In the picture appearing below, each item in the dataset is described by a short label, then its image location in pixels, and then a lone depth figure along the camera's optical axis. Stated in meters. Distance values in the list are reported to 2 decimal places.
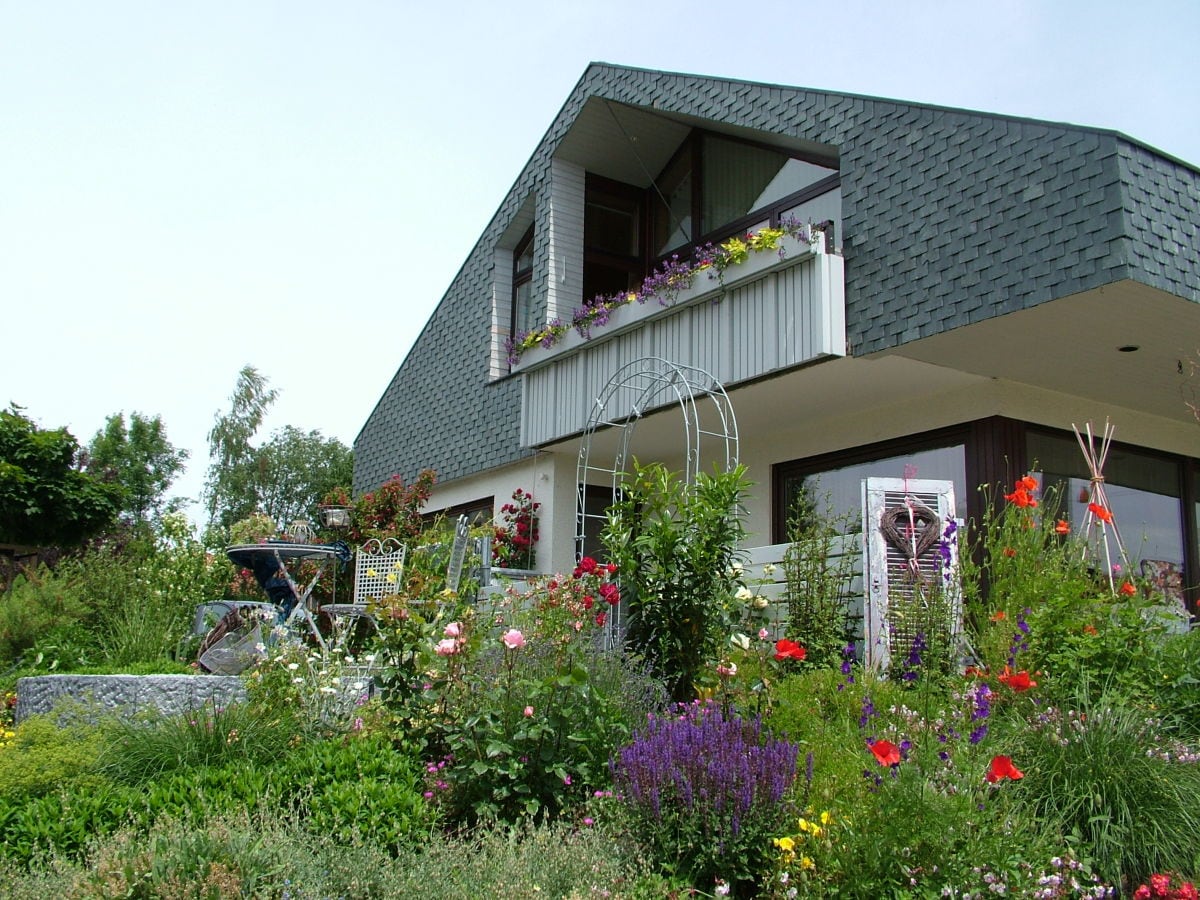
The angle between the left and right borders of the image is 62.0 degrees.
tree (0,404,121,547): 11.48
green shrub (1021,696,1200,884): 3.43
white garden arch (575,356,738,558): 8.75
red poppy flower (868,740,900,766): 2.94
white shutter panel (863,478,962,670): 6.37
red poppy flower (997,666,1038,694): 3.39
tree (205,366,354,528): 30.06
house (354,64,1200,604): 6.39
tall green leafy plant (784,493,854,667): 6.78
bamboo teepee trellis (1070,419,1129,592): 5.90
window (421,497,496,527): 12.42
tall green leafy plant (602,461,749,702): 5.58
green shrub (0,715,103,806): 4.03
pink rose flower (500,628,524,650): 4.12
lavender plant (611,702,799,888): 3.34
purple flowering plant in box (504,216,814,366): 7.94
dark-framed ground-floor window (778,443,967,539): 8.20
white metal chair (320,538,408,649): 8.78
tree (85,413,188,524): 31.81
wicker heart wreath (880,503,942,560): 6.72
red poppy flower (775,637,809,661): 4.19
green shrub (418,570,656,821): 4.07
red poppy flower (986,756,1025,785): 2.87
